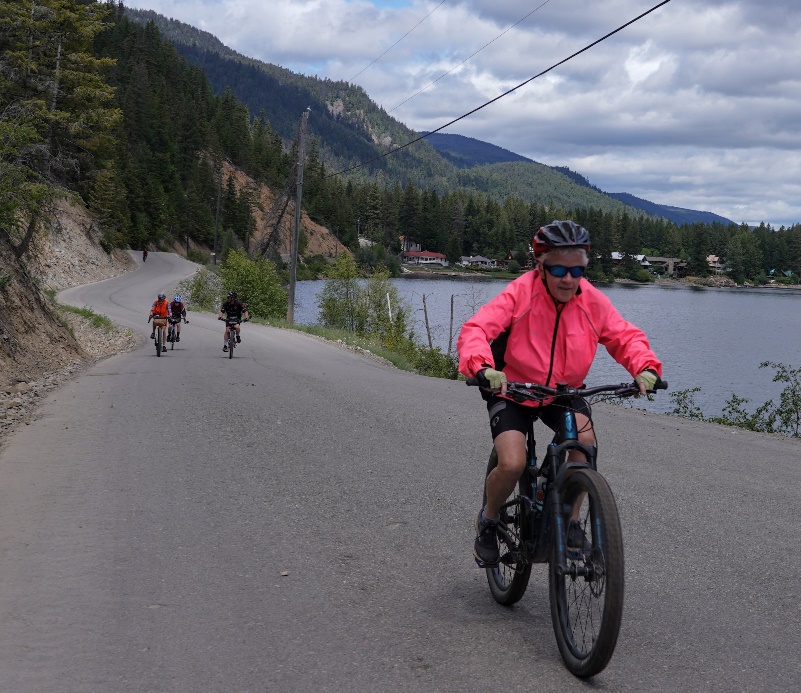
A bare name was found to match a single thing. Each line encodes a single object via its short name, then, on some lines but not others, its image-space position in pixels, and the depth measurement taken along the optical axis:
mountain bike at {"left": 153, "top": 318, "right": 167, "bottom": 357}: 22.47
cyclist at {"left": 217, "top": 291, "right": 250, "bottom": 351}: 21.78
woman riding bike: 4.20
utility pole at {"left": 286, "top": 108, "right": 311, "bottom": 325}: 39.66
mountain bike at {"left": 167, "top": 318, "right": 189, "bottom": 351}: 23.81
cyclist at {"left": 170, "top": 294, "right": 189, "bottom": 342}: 24.09
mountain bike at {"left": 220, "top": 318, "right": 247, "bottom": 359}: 21.48
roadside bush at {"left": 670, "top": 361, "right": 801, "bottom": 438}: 16.59
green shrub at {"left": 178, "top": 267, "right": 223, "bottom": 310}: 60.38
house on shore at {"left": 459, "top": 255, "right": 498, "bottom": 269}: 189.04
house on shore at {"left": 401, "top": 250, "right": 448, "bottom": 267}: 190.12
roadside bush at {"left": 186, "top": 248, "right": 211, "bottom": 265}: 118.56
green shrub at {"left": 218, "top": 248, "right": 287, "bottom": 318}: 52.38
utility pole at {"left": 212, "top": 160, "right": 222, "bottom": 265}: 124.66
